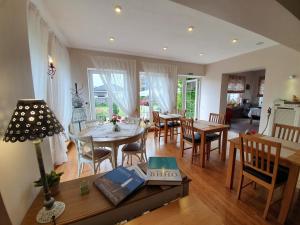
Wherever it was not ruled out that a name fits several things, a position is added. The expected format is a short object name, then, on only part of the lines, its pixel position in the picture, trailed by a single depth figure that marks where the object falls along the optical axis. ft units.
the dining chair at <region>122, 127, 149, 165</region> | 8.14
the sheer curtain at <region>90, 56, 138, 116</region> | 13.37
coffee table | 2.64
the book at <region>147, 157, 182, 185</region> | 3.33
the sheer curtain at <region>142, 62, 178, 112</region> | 15.72
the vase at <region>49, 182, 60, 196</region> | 3.17
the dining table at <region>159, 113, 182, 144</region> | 13.02
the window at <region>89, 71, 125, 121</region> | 13.83
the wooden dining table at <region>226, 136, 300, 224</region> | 4.83
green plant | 3.16
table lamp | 2.20
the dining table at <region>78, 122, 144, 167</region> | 6.87
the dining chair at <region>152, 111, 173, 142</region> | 13.37
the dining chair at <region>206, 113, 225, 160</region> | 9.25
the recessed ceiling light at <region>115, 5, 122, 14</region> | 6.59
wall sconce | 8.00
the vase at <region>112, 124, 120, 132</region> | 8.18
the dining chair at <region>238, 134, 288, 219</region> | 4.94
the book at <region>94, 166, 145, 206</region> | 2.94
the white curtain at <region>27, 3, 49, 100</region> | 5.60
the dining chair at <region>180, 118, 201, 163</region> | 9.09
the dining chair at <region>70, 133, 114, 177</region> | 6.59
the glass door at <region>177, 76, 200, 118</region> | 18.57
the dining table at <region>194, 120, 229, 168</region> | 8.62
